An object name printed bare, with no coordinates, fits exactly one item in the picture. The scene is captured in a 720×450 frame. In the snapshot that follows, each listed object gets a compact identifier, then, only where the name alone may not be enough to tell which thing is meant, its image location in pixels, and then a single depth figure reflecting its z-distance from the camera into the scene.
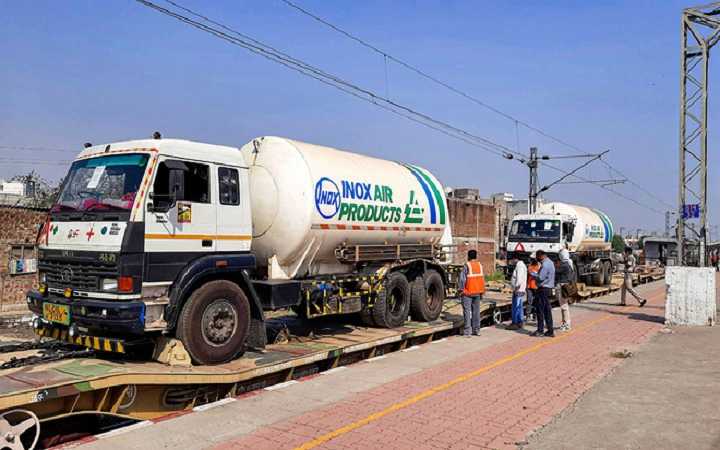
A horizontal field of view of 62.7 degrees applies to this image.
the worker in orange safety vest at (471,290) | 11.70
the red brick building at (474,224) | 29.08
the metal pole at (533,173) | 31.83
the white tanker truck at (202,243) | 6.62
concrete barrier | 13.46
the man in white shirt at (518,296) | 13.21
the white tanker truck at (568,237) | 21.56
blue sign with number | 14.67
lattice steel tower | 14.52
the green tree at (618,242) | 71.60
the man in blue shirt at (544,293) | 11.86
